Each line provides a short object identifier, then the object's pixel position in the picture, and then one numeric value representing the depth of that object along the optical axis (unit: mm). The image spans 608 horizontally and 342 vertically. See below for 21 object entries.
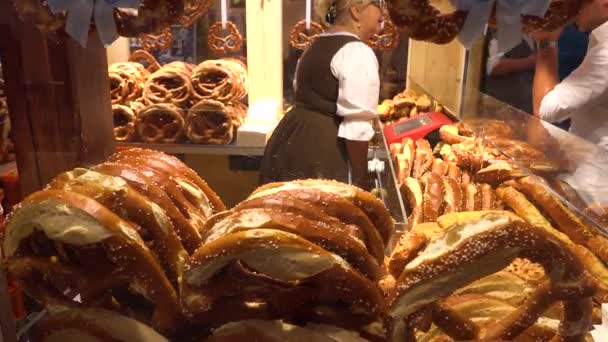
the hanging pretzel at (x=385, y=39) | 3418
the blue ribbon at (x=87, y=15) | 1050
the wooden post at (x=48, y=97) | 1341
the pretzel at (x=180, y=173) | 1186
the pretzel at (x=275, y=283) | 900
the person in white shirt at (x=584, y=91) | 1612
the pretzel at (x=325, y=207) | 983
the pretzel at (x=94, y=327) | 1017
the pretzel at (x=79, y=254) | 940
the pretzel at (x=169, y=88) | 3350
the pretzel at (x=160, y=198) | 1061
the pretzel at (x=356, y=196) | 1079
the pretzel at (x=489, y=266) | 890
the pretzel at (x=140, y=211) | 987
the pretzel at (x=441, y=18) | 948
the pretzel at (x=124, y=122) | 3139
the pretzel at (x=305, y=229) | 933
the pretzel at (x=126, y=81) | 3328
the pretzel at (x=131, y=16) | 1076
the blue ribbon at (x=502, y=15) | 917
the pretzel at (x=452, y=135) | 2775
